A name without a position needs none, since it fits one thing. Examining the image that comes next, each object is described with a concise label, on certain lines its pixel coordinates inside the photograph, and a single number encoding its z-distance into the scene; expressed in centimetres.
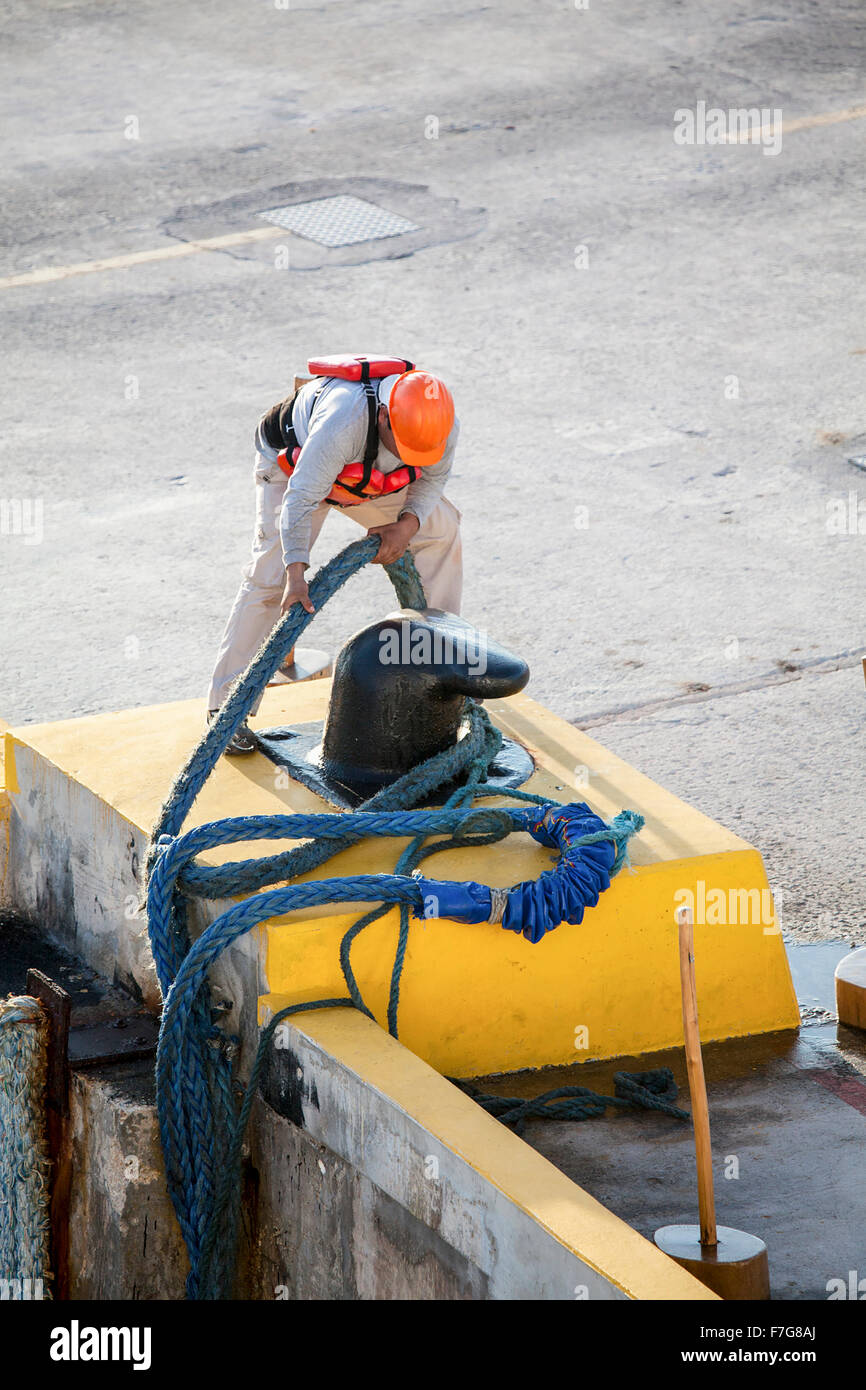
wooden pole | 910
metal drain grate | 2847
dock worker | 1315
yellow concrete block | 1094
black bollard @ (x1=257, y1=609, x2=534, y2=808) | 1177
